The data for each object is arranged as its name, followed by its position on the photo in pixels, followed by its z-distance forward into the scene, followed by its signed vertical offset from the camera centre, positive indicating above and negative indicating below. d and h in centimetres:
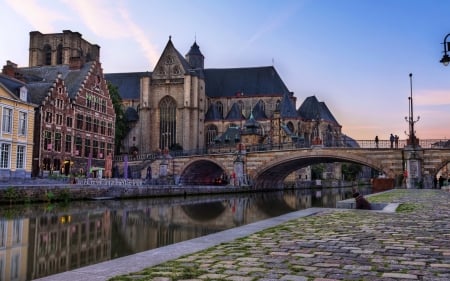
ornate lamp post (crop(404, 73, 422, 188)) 3656 +155
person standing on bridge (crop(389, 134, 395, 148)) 4042 +374
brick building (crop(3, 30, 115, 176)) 3988 +610
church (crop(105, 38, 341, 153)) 6812 +1081
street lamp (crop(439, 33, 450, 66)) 1405 +372
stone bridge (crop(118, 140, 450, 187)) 3847 +192
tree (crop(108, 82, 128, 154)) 5997 +889
